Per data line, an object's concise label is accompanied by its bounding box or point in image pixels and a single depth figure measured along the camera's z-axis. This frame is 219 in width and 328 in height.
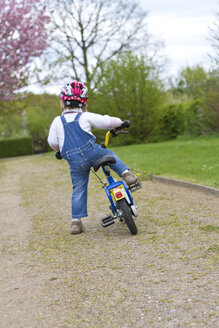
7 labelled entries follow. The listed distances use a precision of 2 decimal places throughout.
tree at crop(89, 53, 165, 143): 22.33
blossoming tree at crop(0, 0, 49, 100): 18.49
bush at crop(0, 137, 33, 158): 34.84
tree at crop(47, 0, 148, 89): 30.28
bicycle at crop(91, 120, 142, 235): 4.78
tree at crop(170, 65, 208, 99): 45.41
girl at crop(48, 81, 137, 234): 5.10
